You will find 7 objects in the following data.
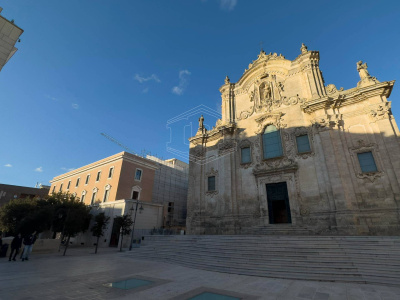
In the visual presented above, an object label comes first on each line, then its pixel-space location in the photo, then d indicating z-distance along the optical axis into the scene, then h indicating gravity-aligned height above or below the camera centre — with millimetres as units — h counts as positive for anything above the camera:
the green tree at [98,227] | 19725 -34
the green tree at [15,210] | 25766 +1737
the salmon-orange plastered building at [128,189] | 26828 +5942
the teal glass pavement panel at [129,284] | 6883 -1864
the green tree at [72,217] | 21806 +1041
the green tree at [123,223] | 20312 +341
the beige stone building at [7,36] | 7910 +6877
